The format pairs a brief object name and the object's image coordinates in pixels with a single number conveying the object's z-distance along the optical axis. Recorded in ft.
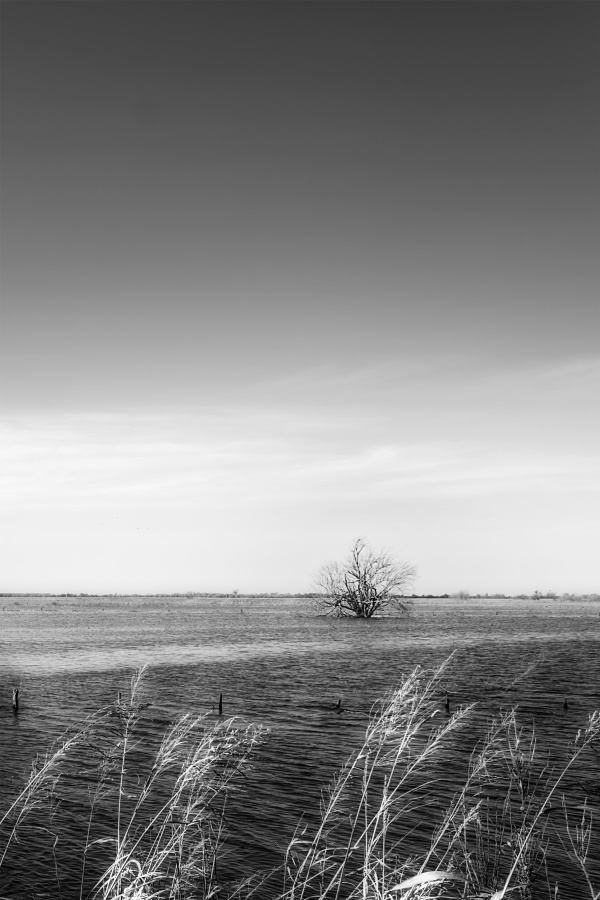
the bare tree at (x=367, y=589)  393.91
